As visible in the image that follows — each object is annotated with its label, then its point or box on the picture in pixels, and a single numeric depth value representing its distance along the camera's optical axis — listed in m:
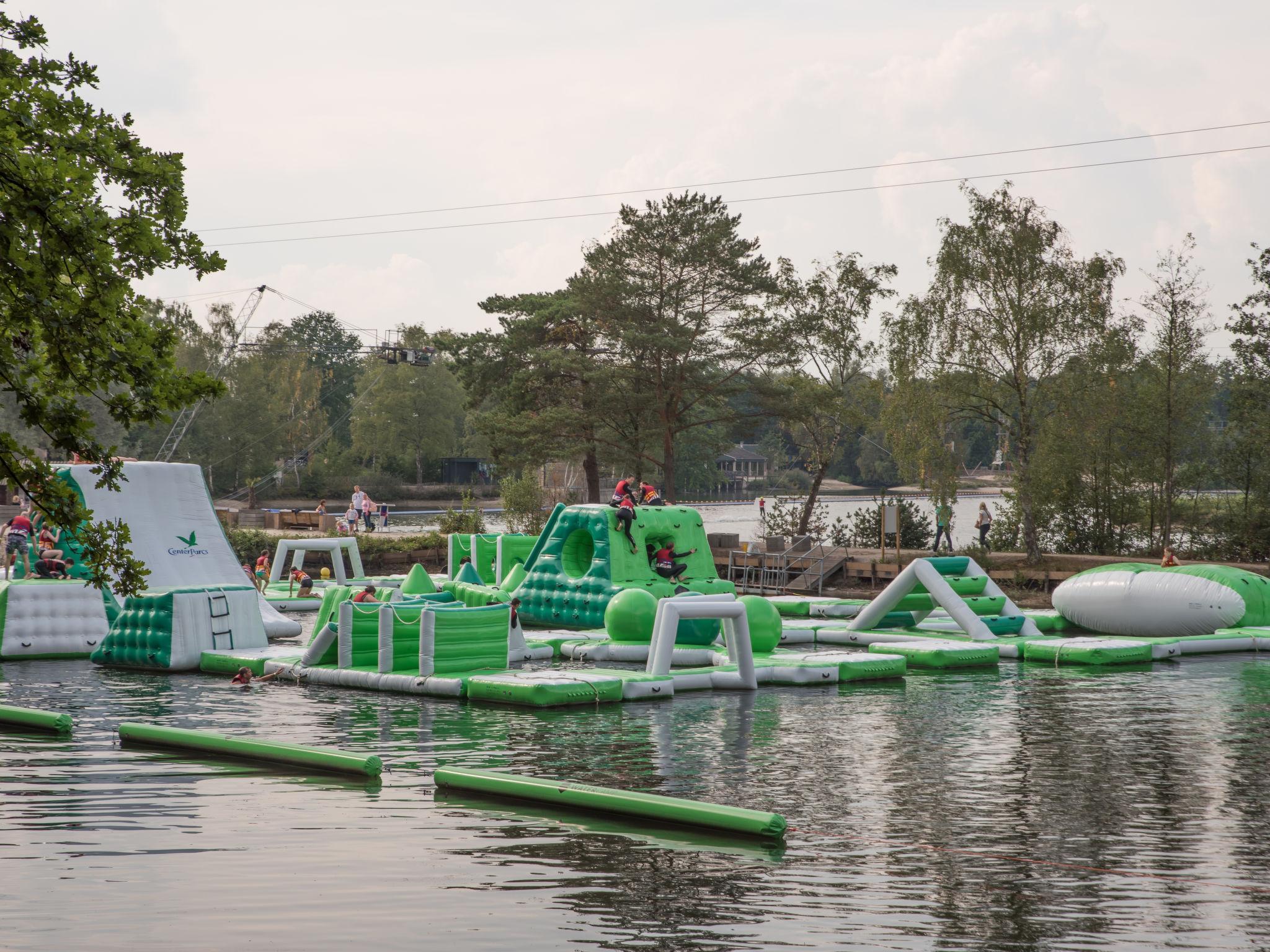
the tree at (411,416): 93.06
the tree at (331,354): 108.56
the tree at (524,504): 47.12
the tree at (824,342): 44.38
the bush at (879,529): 41.84
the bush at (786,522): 43.46
